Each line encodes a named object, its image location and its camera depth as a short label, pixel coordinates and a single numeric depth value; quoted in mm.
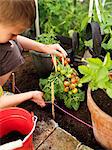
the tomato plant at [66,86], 1761
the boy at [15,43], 1264
